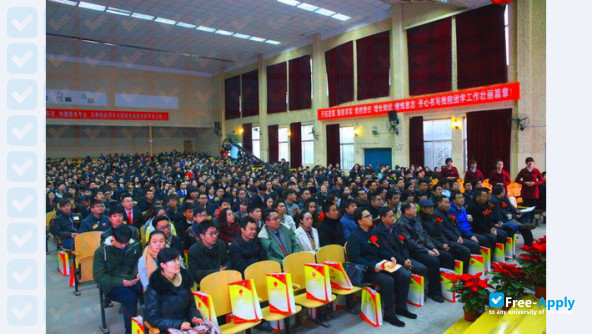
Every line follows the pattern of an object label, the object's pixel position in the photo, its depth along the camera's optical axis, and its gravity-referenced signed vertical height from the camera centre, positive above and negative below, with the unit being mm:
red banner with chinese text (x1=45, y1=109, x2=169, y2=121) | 17484 +2754
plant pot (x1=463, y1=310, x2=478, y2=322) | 2865 -1209
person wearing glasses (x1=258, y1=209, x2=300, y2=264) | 3705 -766
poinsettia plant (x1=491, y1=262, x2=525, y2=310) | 2771 -917
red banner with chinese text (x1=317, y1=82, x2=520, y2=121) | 9789 +1940
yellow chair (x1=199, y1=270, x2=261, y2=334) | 2707 -926
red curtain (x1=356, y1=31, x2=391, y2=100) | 12922 +3581
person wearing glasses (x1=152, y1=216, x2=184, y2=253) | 3635 -626
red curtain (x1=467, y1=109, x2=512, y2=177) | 9977 +701
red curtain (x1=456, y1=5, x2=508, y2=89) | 9883 +3252
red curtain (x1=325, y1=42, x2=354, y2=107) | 14289 +3654
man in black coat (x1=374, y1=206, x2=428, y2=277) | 3680 -829
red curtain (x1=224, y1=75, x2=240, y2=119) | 20641 +4004
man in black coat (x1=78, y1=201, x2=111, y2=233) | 4516 -657
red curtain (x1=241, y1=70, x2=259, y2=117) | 19172 +3878
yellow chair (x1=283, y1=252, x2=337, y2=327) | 3289 -924
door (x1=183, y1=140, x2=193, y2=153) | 23719 +1345
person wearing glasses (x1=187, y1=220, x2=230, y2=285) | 3190 -781
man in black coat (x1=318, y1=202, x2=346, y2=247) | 4305 -762
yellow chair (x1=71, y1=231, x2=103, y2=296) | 3875 -952
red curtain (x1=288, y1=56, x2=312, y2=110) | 16172 +3662
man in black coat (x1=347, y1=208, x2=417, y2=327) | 3342 -1027
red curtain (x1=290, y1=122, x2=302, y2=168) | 16812 +964
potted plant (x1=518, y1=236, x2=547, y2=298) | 2783 -809
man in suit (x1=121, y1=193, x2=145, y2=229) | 5068 -651
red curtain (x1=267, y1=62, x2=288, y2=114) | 17438 +3775
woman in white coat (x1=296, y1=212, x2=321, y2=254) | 4047 -793
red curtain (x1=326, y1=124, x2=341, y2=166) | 15023 +797
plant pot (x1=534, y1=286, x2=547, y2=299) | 2762 -990
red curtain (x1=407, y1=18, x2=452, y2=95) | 11242 +3373
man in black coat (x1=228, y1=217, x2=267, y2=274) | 3410 -784
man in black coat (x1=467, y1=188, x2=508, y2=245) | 4941 -746
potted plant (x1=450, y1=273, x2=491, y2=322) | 2789 -1018
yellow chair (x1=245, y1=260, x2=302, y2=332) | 3002 -915
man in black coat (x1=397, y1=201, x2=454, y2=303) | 3848 -936
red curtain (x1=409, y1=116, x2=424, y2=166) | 12102 +732
